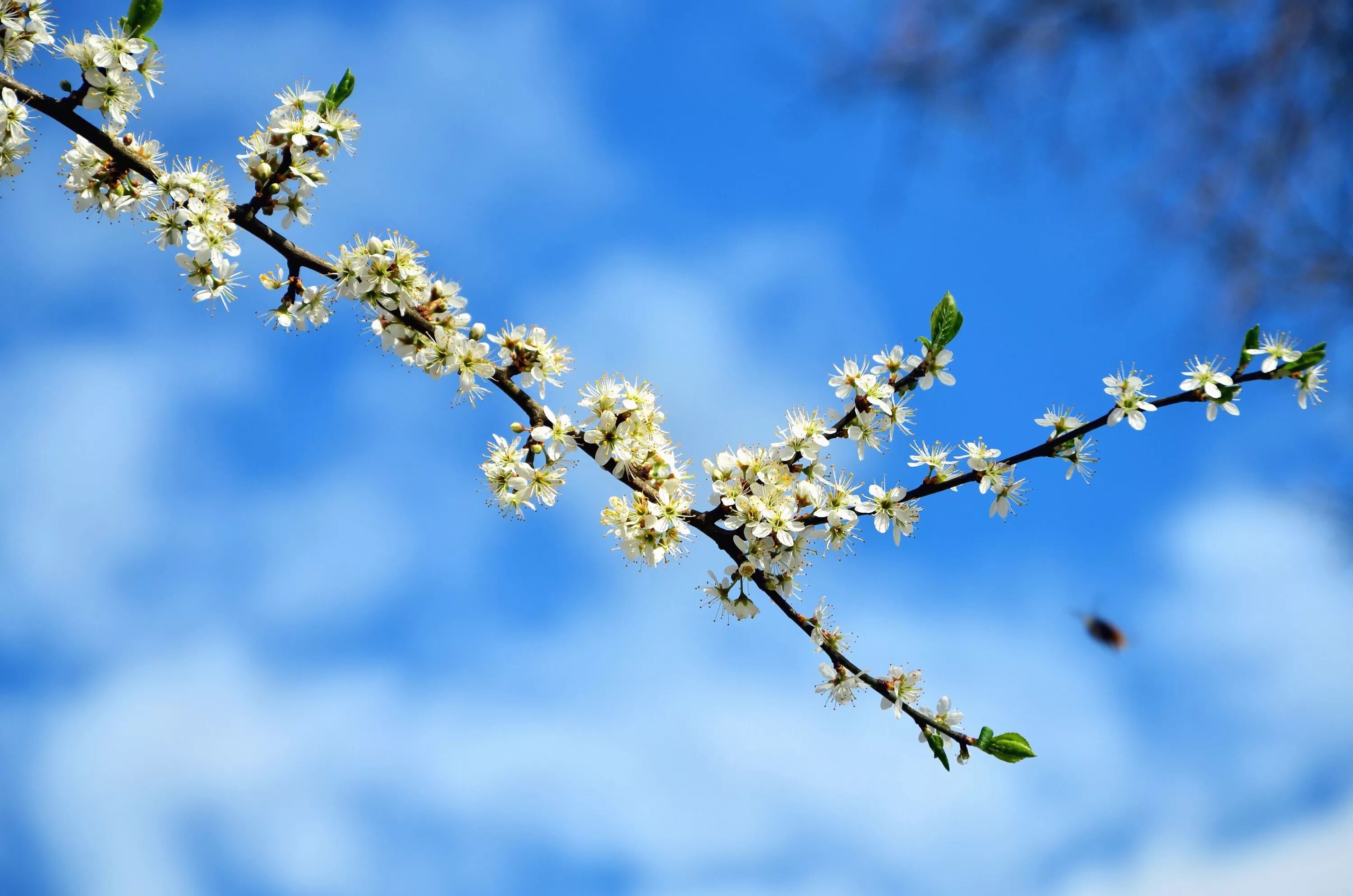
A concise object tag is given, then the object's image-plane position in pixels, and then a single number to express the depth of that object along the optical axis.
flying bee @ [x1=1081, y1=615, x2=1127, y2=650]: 4.56
